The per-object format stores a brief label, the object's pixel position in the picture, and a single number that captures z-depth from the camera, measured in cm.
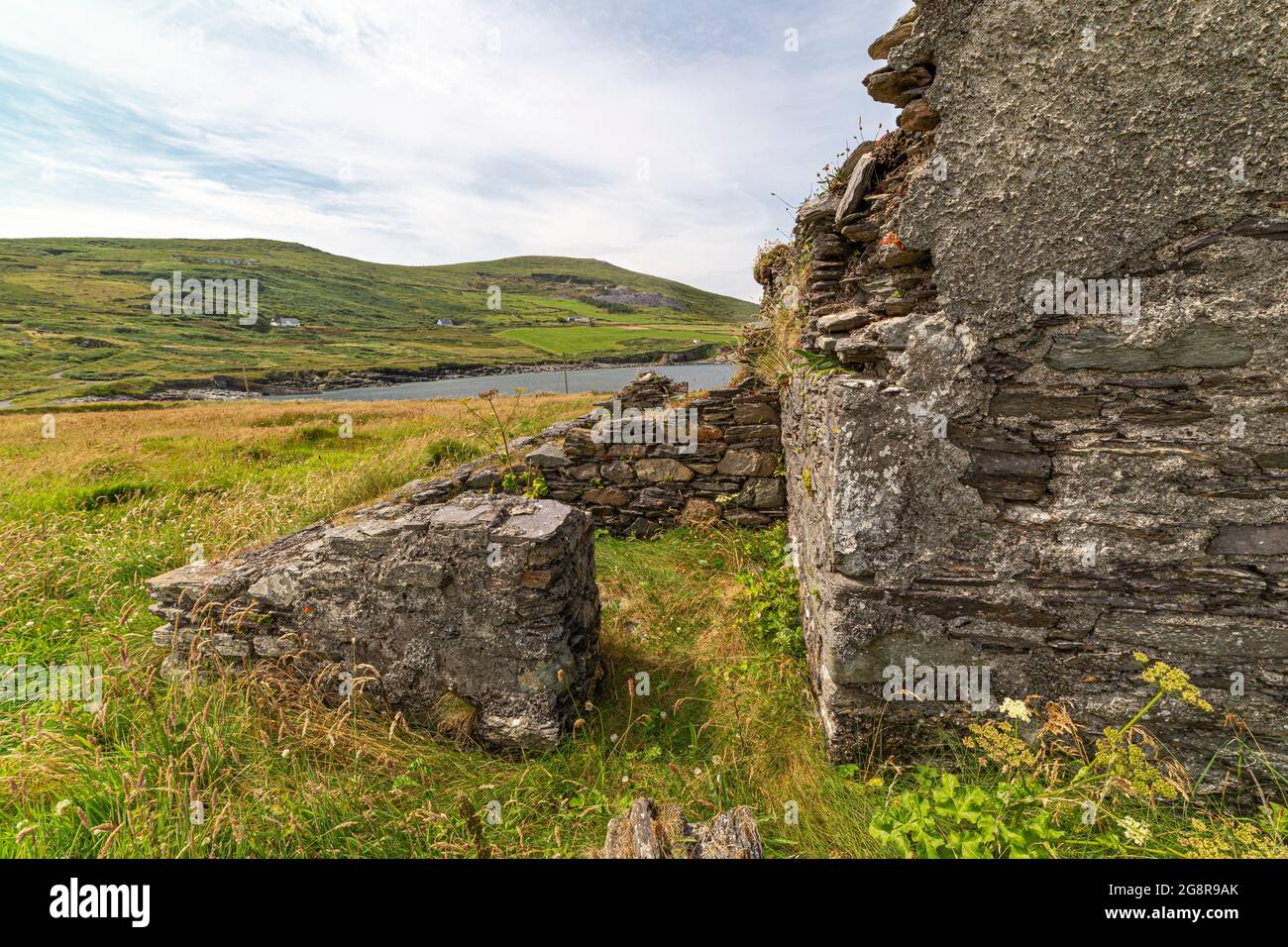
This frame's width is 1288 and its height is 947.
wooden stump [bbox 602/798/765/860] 218
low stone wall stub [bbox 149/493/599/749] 350
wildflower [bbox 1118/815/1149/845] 221
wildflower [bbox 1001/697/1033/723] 248
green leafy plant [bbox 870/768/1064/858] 237
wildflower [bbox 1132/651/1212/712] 246
